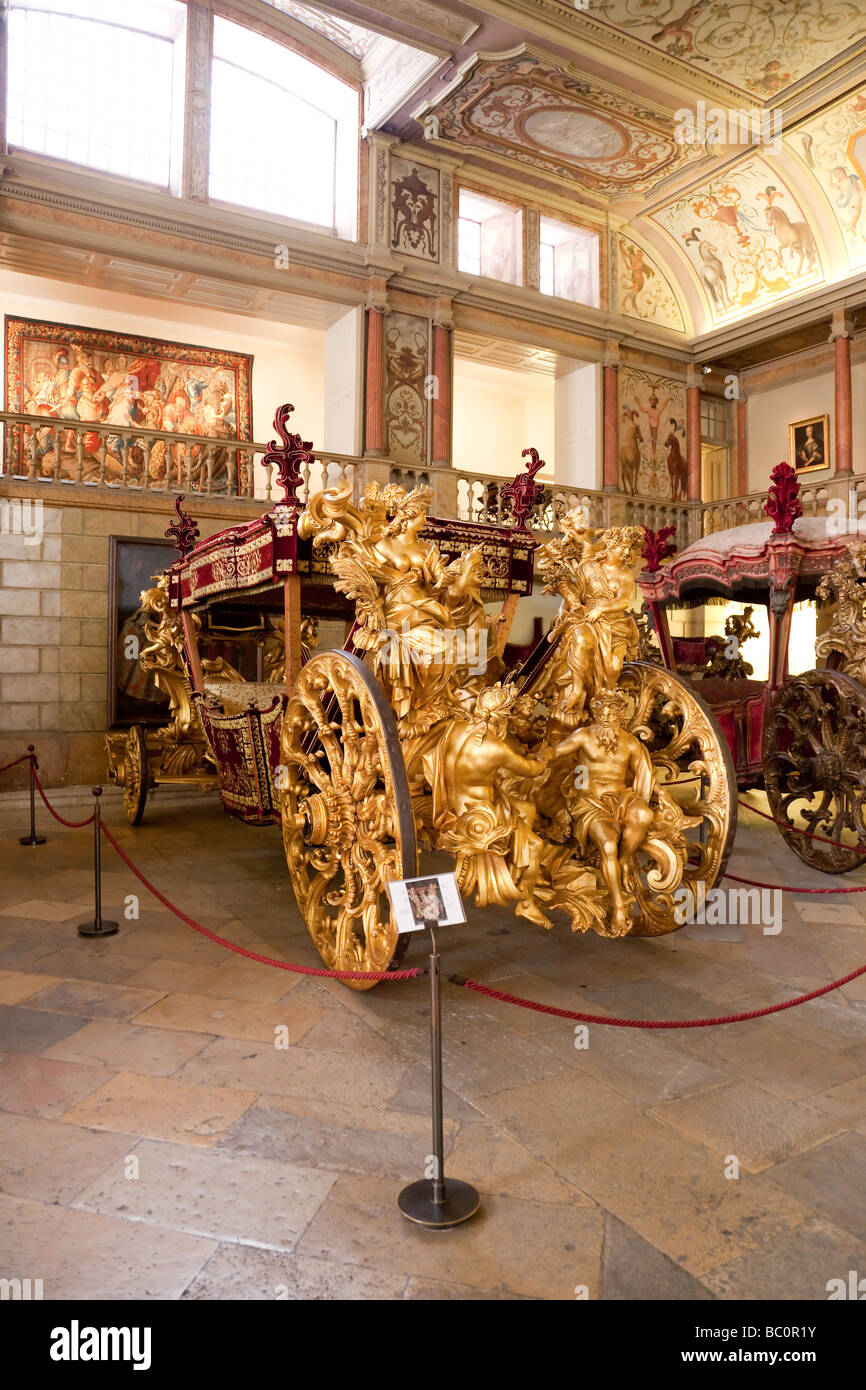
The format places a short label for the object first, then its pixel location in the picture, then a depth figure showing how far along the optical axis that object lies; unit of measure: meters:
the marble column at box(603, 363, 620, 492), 14.41
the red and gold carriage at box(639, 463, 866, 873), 5.30
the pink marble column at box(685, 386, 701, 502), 15.38
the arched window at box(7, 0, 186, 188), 10.42
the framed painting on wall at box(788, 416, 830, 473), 14.70
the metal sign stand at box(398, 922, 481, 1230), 1.96
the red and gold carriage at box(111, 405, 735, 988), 3.26
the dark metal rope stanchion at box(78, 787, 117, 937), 4.23
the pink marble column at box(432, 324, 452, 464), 12.71
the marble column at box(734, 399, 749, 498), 16.23
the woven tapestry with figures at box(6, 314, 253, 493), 11.56
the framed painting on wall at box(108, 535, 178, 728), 9.16
